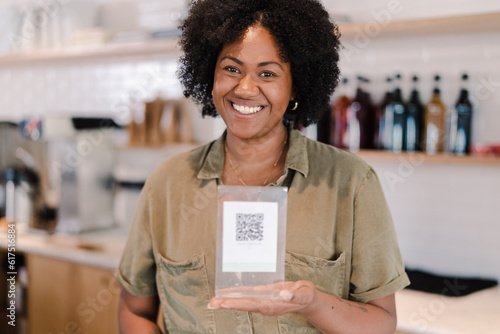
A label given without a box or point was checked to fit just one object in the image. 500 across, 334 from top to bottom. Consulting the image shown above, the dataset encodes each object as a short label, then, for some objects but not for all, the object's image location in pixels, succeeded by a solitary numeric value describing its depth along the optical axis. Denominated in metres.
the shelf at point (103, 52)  3.18
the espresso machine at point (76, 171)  3.24
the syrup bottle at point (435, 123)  2.49
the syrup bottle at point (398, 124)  2.56
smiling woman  1.29
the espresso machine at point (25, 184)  3.39
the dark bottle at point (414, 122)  2.53
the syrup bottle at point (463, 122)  2.45
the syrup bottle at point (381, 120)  2.63
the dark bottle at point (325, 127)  2.79
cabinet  2.81
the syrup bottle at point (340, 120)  2.72
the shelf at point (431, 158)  2.28
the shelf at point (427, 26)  2.25
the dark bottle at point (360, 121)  2.69
